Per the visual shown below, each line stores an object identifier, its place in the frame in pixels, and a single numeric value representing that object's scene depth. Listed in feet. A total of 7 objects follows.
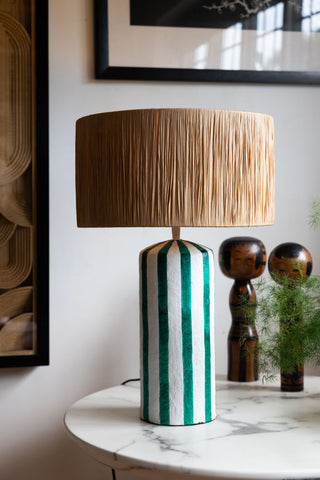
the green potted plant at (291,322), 3.63
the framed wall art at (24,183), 4.44
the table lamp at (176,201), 2.95
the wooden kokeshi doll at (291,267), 3.99
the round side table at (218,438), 2.73
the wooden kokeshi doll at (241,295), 4.17
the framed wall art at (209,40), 4.61
